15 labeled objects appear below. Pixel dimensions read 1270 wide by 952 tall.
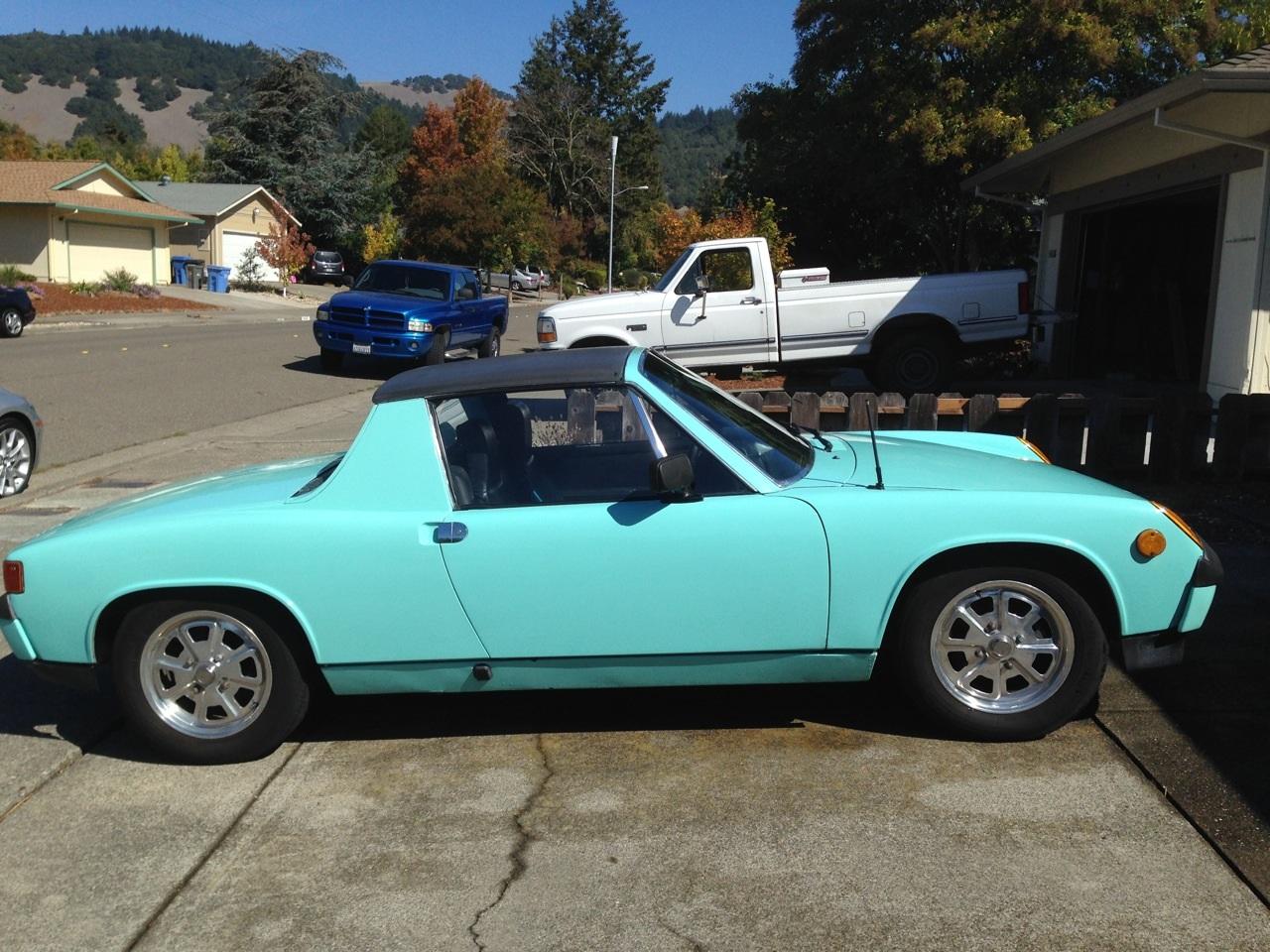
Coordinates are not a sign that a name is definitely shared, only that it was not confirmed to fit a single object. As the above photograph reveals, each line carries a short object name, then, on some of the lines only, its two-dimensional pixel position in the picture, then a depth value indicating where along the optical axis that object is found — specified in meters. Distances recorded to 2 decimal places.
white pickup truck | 13.90
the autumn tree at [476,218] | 54.34
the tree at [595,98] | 81.06
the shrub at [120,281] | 42.84
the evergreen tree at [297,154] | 63.06
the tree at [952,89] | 22.48
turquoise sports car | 4.33
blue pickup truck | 18.97
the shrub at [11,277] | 37.38
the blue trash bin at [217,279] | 49.47
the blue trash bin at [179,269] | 50.75
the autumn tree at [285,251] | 52.28
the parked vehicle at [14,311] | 25.80
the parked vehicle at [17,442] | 9.75
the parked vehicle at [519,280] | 59.72
